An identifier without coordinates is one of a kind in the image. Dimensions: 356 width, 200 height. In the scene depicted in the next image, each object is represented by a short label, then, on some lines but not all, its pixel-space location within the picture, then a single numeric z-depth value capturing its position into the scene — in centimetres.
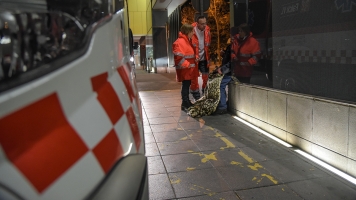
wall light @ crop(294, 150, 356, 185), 296
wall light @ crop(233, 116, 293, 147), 410
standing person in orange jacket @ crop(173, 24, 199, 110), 596
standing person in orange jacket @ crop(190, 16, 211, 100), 630
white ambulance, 77
